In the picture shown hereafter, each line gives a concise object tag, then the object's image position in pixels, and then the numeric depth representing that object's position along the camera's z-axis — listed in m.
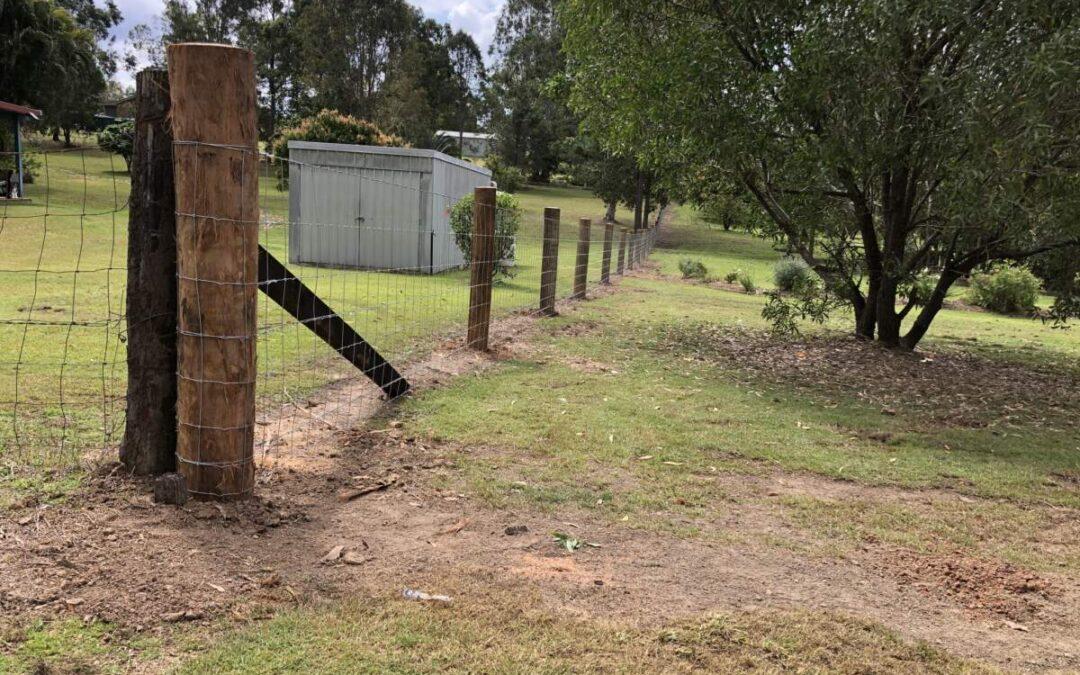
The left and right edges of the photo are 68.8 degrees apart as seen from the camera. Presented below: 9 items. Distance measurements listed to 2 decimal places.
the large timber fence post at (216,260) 3.25
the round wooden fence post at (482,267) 7.63
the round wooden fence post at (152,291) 3.35
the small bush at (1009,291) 18.88
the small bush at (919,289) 9.76
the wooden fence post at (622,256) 20.55
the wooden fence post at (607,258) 17.33
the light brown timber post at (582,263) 13.47
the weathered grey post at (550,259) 10.90
